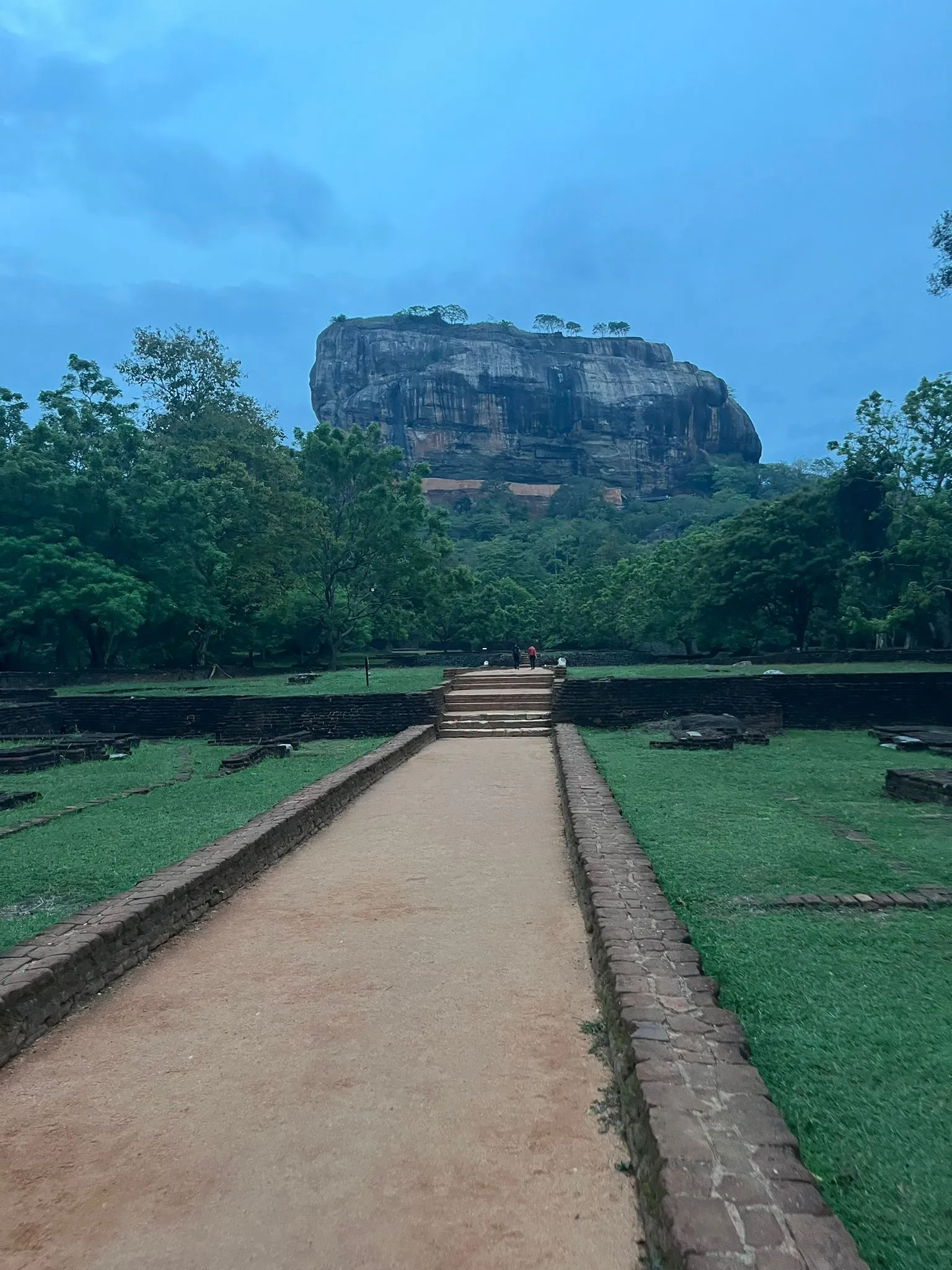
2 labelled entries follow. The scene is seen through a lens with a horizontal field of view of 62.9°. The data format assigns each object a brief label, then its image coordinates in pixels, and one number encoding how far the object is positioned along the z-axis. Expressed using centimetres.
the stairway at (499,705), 1320
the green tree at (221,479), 2184
